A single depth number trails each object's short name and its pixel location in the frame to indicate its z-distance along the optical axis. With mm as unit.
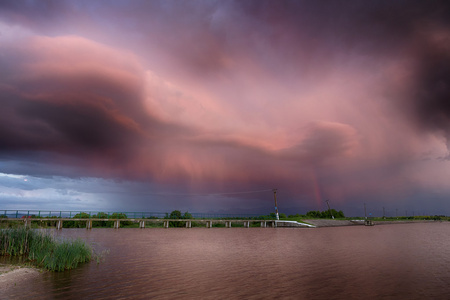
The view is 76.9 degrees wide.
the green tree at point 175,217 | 83094
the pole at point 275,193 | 97344
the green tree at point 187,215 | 85375
